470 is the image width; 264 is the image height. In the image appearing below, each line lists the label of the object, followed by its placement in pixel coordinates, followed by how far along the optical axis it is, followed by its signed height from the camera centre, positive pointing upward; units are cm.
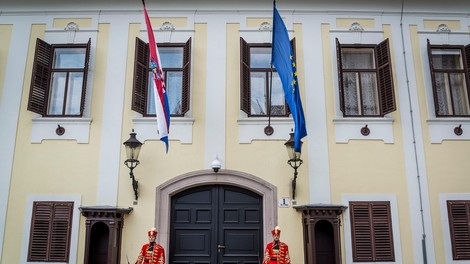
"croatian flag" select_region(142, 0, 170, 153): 810 +283
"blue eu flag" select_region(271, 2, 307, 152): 793 +323
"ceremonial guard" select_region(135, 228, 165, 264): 773 +2
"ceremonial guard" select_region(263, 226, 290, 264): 771 +4
